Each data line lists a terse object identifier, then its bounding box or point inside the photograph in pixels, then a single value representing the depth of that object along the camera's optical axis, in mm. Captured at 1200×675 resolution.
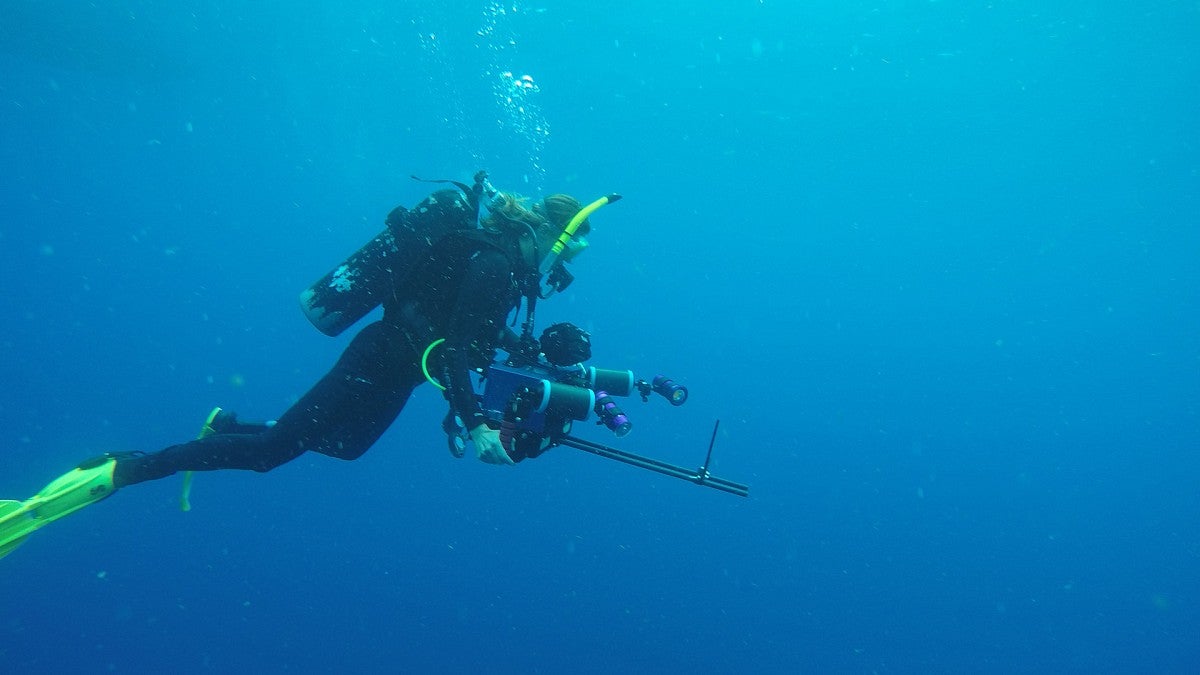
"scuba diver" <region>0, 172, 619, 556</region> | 2795
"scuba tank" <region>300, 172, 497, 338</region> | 2939
